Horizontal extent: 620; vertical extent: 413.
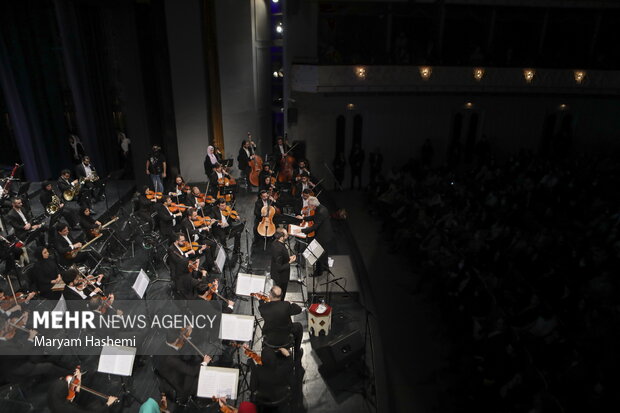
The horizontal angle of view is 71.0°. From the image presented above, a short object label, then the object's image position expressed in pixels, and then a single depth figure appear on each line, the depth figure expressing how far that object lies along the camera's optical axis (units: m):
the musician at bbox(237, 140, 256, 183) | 14.51
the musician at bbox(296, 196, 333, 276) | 9.68
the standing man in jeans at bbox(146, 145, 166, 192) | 13.37
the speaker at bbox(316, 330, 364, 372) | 7.30
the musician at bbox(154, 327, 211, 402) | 6.26
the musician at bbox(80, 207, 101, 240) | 9.88
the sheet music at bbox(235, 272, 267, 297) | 7.10
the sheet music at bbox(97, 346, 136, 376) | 5.85
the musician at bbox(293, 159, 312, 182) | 12.73
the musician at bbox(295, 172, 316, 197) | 11.74
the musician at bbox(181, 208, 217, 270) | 9.57
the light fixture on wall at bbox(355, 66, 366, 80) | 15.49
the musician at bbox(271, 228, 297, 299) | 8.35
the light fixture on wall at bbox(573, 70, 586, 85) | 16.56
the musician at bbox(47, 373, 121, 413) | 5.75
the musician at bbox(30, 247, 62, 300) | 7.89
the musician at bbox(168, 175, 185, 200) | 11.19
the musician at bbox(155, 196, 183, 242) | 10.43
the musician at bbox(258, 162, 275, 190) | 12.81
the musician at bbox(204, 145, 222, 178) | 13.99
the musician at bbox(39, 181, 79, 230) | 10.55
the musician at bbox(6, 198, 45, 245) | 9.73
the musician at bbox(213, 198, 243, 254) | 10.37
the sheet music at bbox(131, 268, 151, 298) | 7.07
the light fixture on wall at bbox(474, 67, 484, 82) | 16.14
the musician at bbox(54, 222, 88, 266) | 8.70
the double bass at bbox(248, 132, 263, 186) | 14.41
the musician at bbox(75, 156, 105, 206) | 12.00
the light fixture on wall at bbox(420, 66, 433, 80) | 15.80
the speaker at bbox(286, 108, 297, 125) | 16.72
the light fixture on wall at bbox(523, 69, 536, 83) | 16.33
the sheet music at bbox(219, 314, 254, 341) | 6.14
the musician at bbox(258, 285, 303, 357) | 6.64
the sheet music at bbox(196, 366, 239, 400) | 5.62
